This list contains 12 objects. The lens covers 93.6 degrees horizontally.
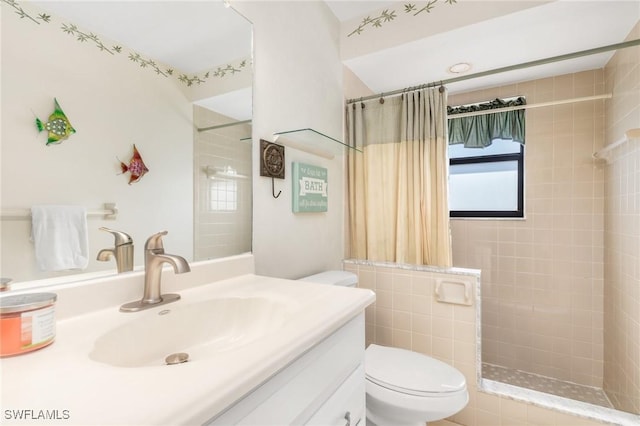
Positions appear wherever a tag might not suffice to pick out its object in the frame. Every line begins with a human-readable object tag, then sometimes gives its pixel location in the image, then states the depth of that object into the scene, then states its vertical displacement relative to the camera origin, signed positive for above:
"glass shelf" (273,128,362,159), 1.46 +0.40
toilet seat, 1.22 -0.69
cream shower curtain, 1.77 +0.22
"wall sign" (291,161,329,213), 1.56 +0.15
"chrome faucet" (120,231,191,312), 0.81 -0.16
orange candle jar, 0.52 -0.19
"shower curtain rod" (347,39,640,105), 1.42 +0.79
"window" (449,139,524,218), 2.43 +0.30
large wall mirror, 0.68 +0.28
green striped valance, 2.32 +0.72
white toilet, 1.18 -0.71
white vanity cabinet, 0.52 -0.37
